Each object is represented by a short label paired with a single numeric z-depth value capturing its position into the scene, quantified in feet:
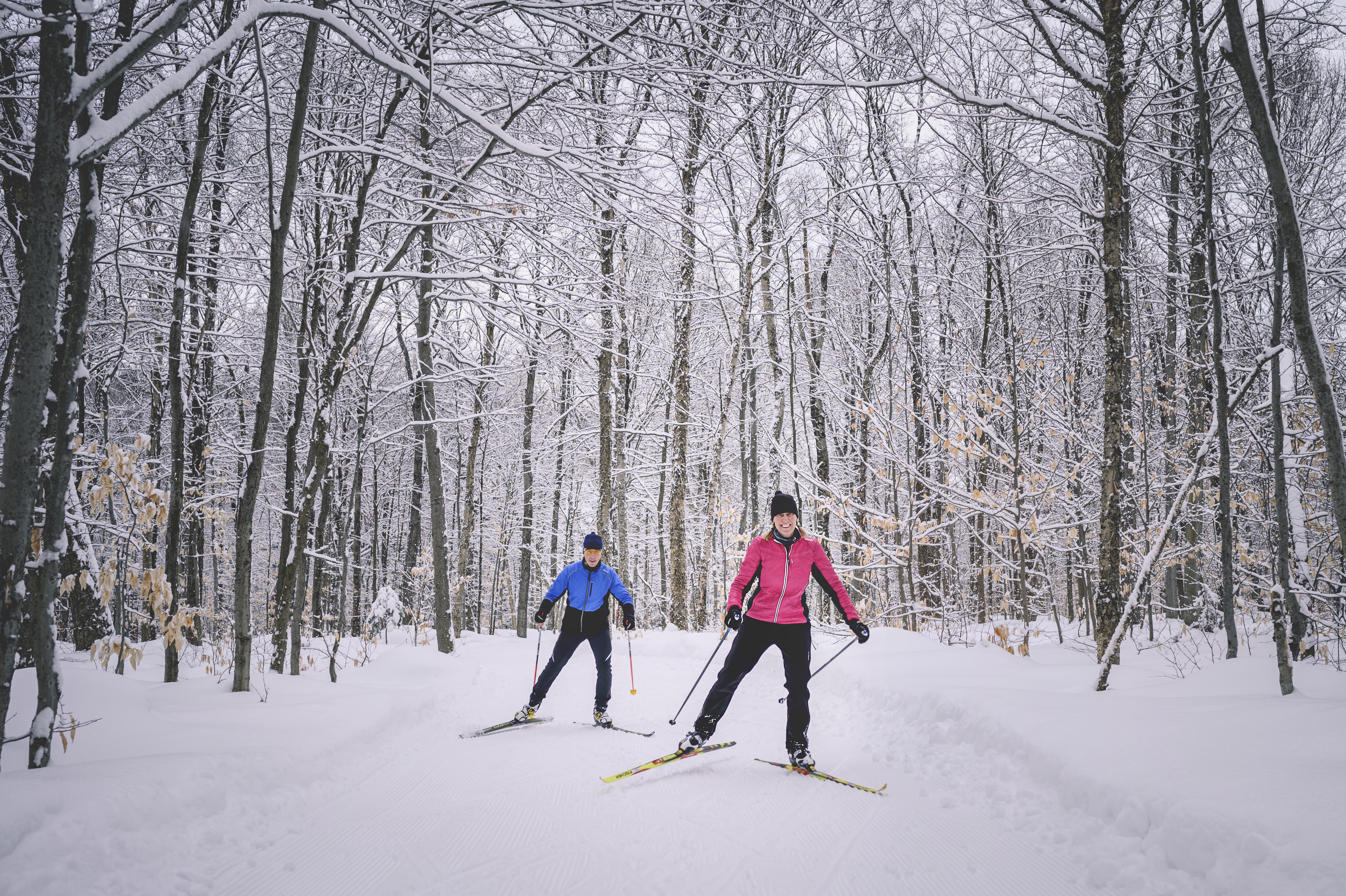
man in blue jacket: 22.15
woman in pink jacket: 16.94
